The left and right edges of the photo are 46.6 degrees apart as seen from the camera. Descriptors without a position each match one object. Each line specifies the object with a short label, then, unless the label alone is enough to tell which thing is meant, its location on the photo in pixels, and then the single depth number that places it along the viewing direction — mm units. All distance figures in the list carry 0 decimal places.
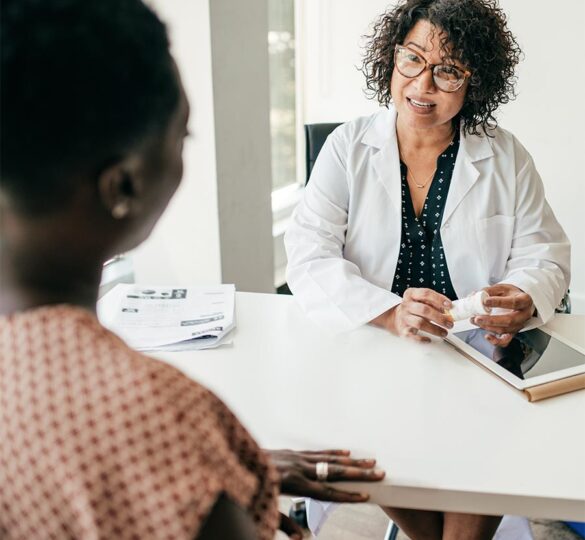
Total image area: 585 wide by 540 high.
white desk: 956
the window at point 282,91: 3393
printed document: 1359
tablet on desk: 1193
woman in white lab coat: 1655
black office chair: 2082
